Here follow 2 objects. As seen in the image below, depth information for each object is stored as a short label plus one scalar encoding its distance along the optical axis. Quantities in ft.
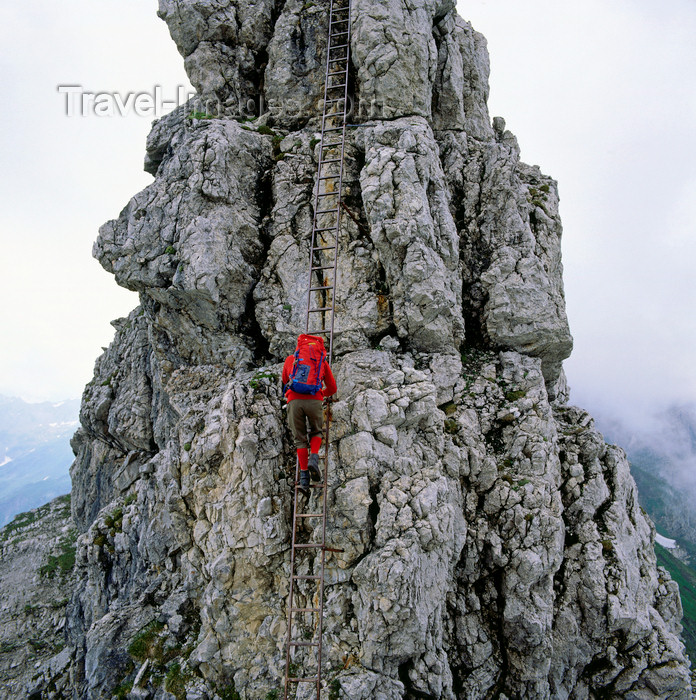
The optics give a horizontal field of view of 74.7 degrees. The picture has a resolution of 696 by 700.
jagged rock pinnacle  38.65
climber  37.98
